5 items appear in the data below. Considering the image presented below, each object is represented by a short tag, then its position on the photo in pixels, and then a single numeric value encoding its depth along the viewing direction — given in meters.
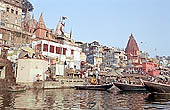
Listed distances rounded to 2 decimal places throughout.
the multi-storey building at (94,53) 76.31
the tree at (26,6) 68.01
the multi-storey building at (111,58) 82.81
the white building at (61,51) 51.48
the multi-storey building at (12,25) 50.47
